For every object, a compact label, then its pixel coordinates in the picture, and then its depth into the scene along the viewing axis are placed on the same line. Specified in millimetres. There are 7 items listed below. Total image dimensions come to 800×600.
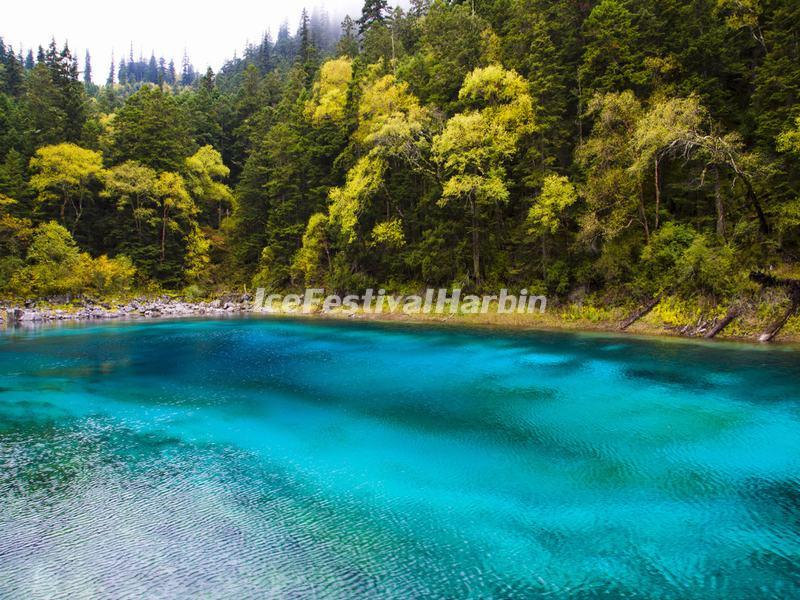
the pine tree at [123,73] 136175
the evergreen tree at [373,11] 48500
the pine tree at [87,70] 137325
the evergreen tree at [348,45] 49334
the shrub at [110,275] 33875
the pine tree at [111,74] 135875
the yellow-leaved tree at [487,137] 23797
